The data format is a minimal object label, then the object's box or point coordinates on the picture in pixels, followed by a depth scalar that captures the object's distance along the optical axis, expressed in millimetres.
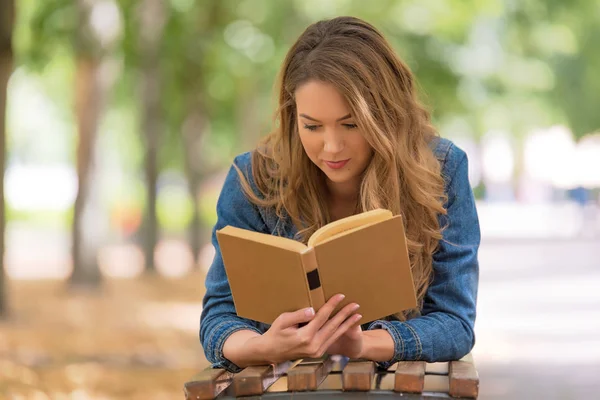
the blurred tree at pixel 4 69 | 9906
